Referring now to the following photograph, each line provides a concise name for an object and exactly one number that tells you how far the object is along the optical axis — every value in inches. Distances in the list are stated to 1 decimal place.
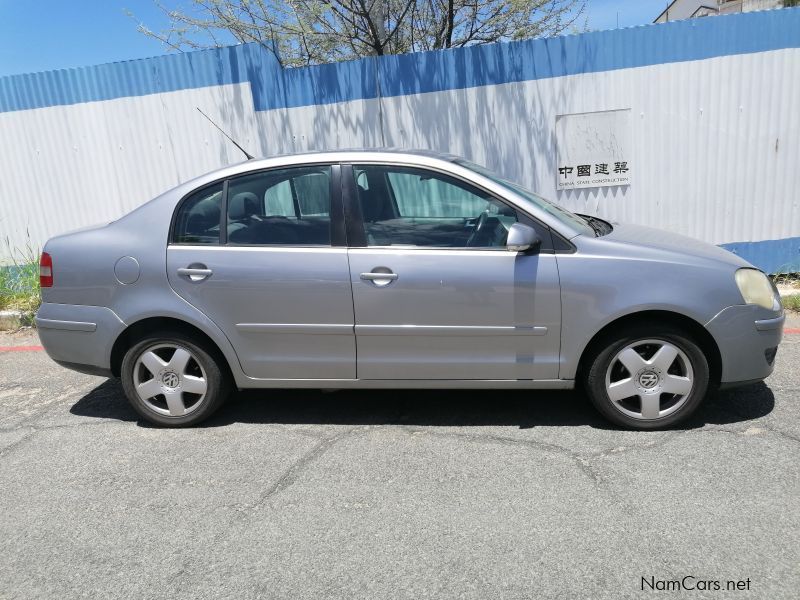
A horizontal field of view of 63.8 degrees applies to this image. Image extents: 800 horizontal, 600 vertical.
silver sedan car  142.1
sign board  270.8
